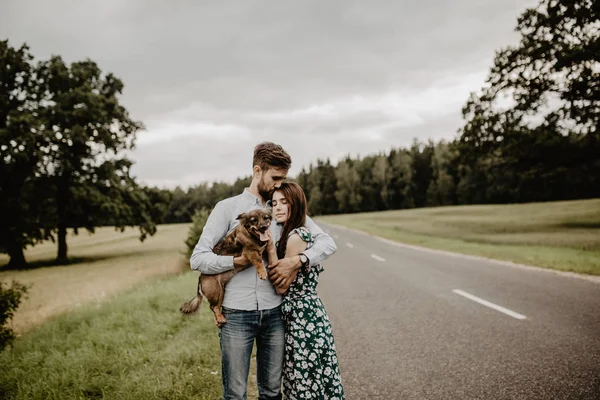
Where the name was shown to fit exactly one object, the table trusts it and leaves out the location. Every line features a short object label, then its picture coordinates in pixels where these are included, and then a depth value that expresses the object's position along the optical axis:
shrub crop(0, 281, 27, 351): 6.06
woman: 2.72
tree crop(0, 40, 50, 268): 24.59
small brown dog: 2.52
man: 2.55
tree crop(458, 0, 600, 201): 18.73
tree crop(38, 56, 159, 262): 27.30
